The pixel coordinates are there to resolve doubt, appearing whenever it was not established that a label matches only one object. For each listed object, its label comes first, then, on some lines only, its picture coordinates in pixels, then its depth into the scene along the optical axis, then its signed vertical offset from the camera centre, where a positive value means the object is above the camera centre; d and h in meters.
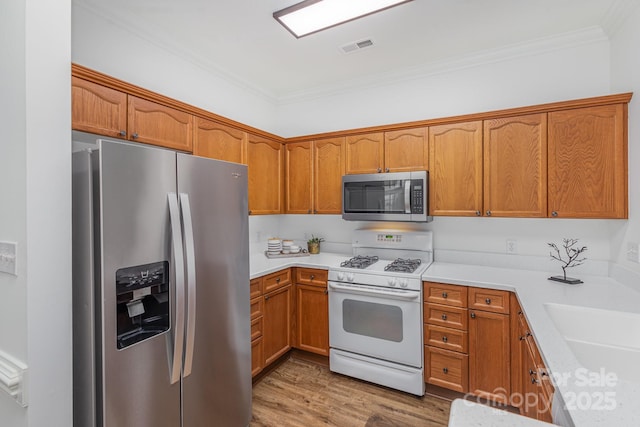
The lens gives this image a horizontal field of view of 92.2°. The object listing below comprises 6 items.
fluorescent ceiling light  1.88 +1.30
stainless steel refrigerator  1.27 -0.35
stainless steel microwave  2.60 +0.13
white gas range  2.32 -0.87
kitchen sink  1.28 -0.61
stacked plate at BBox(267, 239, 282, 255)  3.23 -0.36
